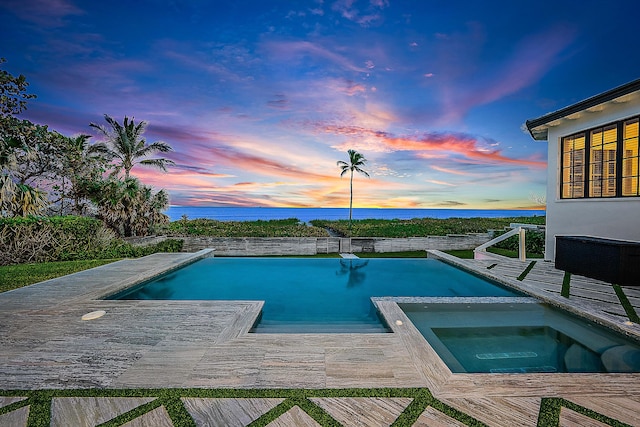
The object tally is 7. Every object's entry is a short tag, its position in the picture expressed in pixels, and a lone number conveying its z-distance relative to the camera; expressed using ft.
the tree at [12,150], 26.48
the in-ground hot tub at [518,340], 8.96
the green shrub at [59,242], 24.27
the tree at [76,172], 39.70
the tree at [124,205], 37.01
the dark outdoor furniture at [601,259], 16.02
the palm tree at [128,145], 47.96
